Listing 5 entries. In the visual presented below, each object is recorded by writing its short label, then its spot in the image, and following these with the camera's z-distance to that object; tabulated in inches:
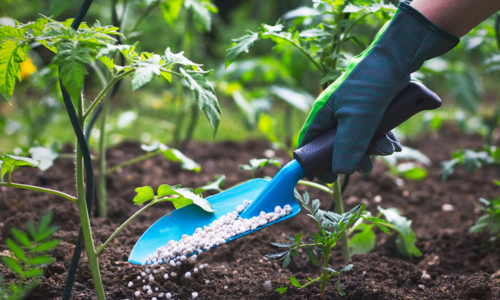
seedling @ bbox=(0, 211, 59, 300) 33.9
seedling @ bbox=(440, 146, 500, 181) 46.8
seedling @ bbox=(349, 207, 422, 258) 42.5
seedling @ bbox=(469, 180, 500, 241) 43.0
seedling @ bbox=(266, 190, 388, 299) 37.7
